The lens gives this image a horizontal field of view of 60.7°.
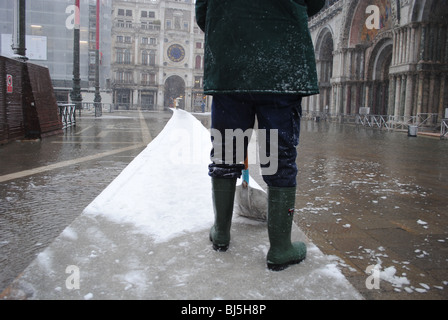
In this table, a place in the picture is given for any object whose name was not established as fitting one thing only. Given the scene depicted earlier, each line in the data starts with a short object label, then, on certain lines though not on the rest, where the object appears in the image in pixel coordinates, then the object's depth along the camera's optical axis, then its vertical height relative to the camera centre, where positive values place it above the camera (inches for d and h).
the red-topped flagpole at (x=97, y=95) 825.4 +50.0
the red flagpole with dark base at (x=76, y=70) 702.5 +83.4
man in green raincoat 79.0 +9.8
